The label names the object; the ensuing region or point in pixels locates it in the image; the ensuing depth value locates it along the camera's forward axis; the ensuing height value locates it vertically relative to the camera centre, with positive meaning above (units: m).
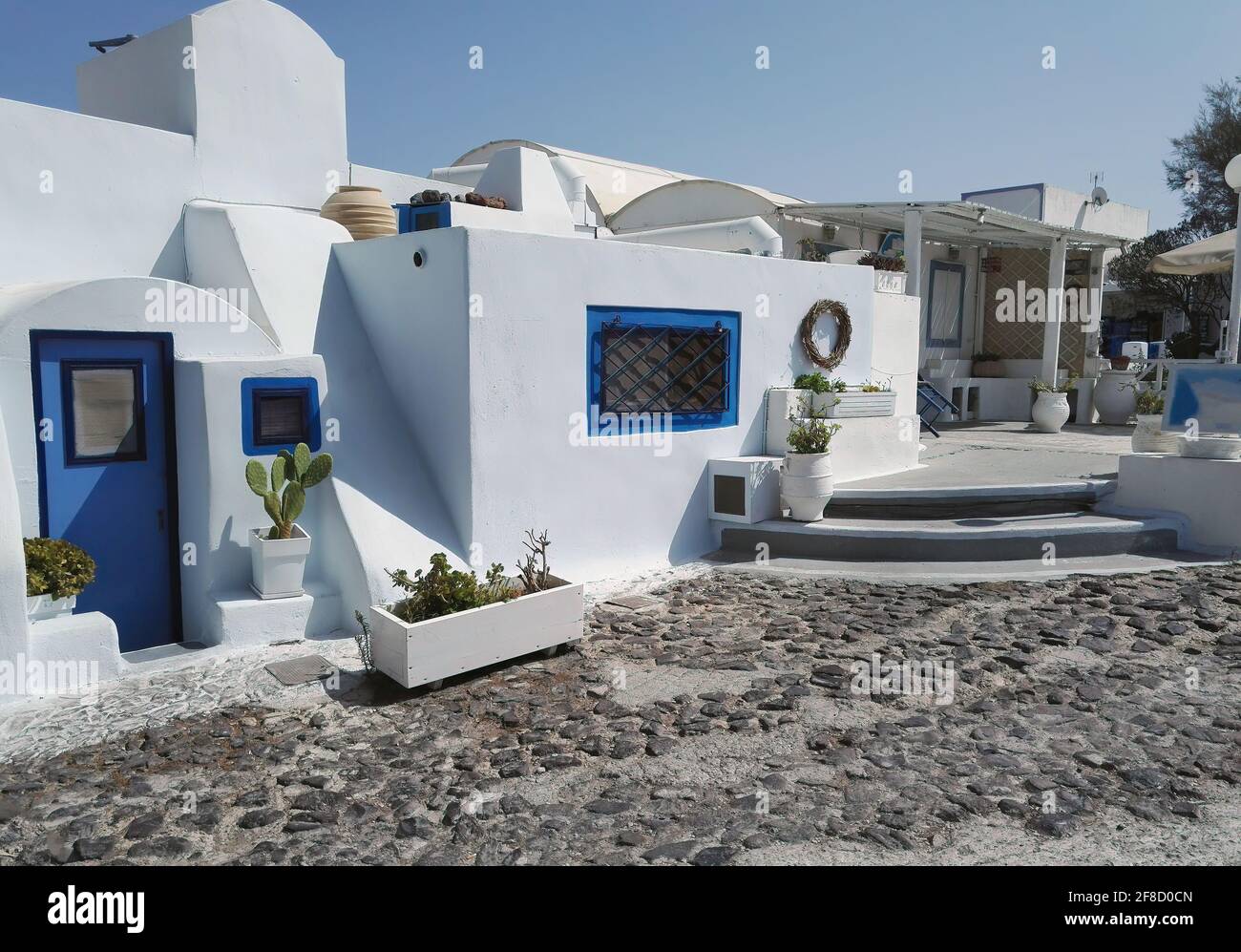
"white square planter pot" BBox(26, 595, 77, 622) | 5.46 -1.42
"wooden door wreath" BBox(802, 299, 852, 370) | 9.93 +0.46
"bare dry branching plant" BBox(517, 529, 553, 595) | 6.45 -1.42
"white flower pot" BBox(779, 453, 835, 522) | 8.88 -1.04
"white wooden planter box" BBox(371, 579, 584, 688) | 5.59 -1.66
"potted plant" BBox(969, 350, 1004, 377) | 18.05 +0.18
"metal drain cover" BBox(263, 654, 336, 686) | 5.77 -1.88
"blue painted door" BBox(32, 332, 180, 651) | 6.03 -0.67
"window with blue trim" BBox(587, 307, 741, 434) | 8.13 +0.06
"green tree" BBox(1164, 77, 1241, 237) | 24.64 +5.80
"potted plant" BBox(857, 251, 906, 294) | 12.18 +1.34
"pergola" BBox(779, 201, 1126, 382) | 13.00 +2.34
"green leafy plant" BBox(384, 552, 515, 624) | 5.85 -1.40
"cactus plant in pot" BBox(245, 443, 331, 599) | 6.34 -1.10
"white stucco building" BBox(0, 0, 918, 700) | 6.21 +0.09
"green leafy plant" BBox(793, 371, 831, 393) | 9.77 -0.09
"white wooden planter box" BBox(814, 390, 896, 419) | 9.74 -0.32
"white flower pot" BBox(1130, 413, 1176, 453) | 9.60 -0.60
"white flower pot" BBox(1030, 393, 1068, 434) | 15.23 -0.56
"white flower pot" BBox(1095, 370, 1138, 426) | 16.98 -0.32
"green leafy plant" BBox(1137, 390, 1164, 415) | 10.66 -0.28
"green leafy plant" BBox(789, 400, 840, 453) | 8.95 -0.60
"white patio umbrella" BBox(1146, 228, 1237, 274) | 13.50 +1.75
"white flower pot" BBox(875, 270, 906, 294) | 12.16 +1.21
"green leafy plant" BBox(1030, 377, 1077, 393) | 15.38 -0.18
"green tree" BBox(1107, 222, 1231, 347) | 27.56 +2.79
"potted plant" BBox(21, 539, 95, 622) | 5.47 -1.24
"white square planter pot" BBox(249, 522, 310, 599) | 6.34 -1.32
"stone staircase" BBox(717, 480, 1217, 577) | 8.46 -1.49
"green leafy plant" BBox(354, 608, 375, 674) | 5.89 -1.76
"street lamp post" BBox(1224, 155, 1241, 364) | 9.66 +0.86
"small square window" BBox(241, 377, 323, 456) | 6.61 -0.33
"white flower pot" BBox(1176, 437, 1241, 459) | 8.97 -0.66
